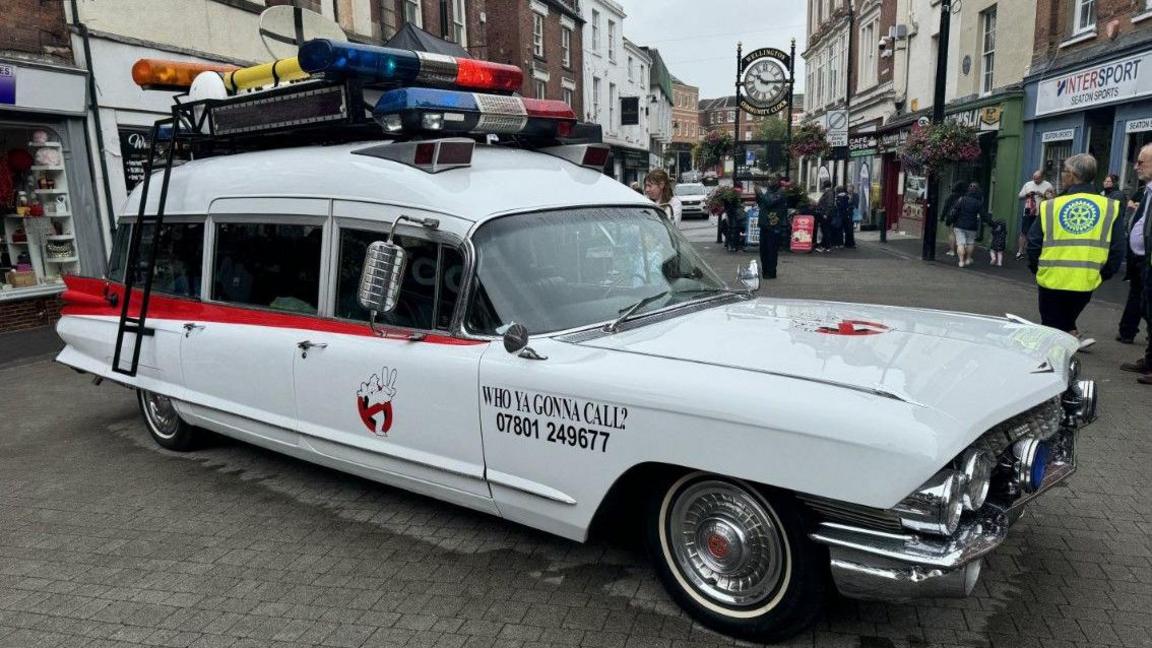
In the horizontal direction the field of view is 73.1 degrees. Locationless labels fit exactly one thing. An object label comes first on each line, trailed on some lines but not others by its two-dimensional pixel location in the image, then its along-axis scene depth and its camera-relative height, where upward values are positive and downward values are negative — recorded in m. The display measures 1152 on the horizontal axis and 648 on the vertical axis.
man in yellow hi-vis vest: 6.63 -0.58
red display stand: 19.30 -1.34
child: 15.82 -1.35
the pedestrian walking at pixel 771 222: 14.21 -0.80
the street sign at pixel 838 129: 22.52 +1.39
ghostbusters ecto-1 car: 2.64 -0.76
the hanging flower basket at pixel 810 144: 24.41 +1.06
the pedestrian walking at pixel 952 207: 16.23 -0.69
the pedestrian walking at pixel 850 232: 20.23 -1.41
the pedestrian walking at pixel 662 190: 9.16 -0.10
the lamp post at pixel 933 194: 16.92 -0.40
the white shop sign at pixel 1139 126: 13.30 +0.78
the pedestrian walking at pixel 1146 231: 6.63 -0.53
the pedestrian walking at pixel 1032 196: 15.78 -0.46
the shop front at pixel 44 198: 10.01 -0.05
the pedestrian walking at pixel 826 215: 19.47 -0.92
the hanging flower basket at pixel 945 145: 17.12 +0.65
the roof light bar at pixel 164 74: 5.55 +0.84
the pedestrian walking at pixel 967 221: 15.64 -0.92
